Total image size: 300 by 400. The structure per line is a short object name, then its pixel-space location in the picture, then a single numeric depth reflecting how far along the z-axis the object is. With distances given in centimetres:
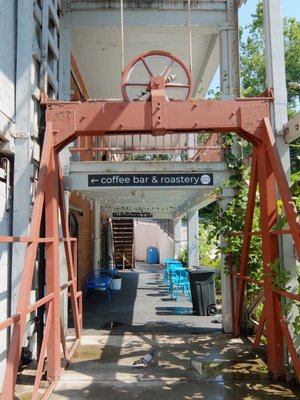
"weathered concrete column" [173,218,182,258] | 1981
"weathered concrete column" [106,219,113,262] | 2075
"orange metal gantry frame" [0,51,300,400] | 527
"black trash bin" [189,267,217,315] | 959
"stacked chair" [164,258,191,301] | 1237
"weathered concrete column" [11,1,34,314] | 538
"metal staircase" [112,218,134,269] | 2483
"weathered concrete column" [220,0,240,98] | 846
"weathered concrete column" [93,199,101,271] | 1352
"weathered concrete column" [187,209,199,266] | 1374
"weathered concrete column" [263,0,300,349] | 578
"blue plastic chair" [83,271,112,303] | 1124
